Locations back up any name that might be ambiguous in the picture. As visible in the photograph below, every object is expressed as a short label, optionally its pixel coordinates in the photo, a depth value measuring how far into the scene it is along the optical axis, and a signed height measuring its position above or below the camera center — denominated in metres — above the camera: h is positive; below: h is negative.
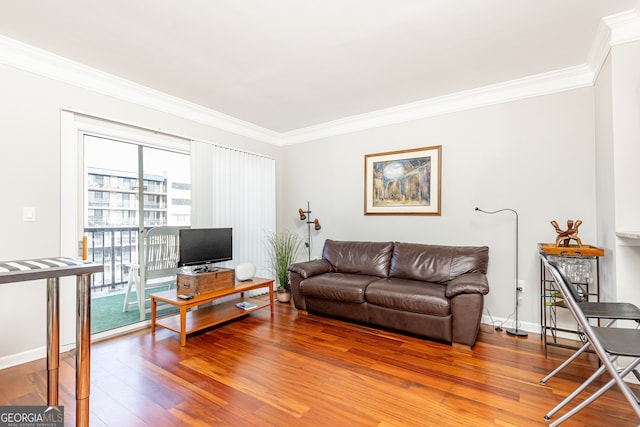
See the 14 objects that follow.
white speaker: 3.70 -0.70
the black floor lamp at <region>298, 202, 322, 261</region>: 4.57 -0.11
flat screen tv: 3.23 -0.34
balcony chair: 3.40 -0.55
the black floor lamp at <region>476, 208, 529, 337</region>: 3.03 -0.89
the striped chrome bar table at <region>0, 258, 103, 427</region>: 1.26 -0.43
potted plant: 4.29 -0.60
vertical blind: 3.78 +0.25
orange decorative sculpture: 2.59 -0.19
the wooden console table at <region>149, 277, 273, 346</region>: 2.88 -1.09
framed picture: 3.69 +0.41
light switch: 2.52 +0.02
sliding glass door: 3.23 +0.20
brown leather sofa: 2.73 -0.74
